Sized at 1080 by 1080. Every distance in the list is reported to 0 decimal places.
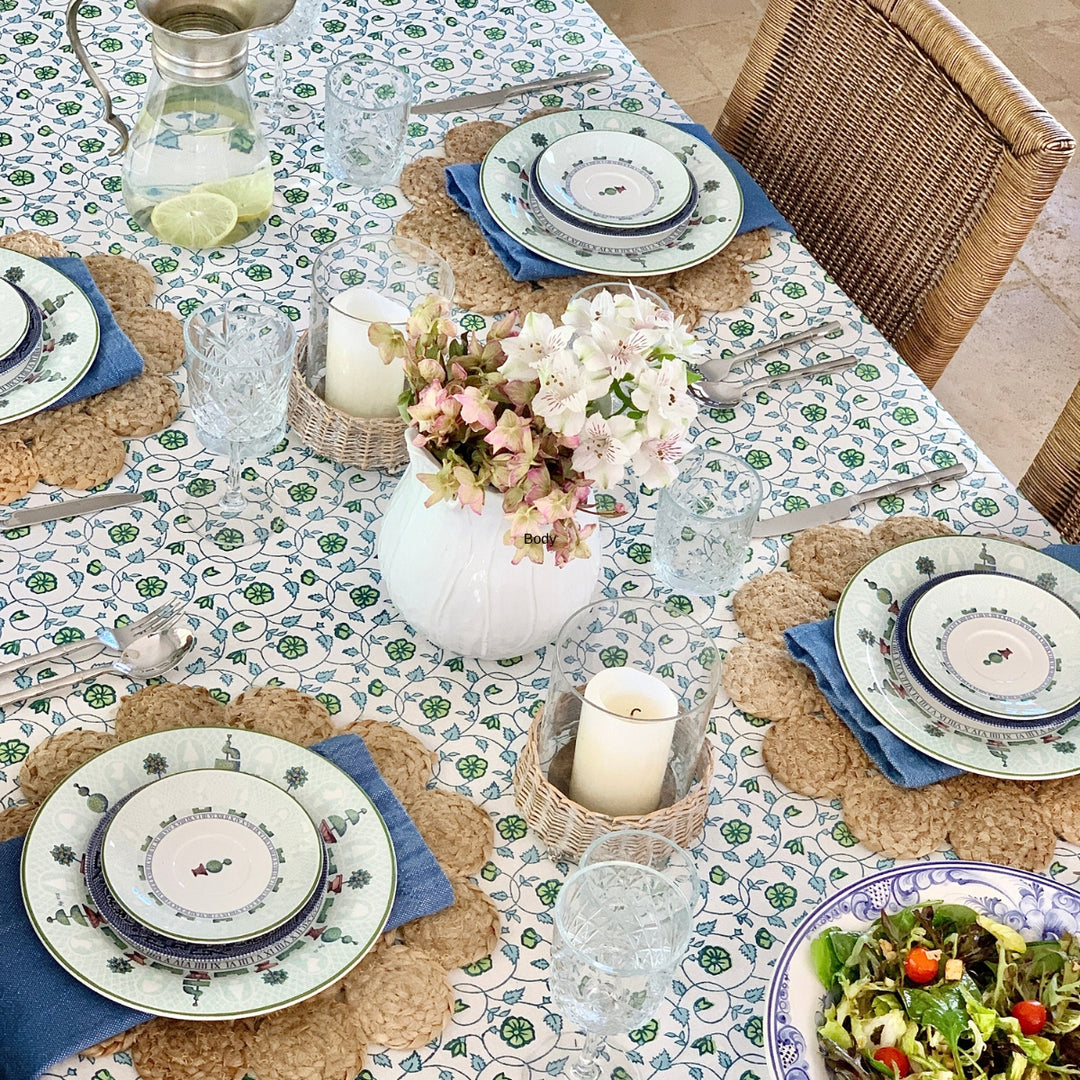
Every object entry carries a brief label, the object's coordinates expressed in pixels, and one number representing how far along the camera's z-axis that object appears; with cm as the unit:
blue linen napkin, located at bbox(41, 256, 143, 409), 138
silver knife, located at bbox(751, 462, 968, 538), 141
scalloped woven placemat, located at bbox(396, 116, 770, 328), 157
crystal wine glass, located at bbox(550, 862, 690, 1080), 95
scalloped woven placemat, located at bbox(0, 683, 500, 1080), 97
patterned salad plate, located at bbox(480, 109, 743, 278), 159
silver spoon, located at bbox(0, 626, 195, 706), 118
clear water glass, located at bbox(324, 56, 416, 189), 165
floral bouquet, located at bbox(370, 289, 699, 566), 105
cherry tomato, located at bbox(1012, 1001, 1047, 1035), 102
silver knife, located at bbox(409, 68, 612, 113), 180
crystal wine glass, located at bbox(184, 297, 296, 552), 125
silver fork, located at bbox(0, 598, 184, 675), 119
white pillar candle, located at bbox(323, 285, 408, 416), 133
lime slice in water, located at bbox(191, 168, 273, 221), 155
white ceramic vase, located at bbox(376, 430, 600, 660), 117
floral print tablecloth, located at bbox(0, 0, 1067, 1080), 107
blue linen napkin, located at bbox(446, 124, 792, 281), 158
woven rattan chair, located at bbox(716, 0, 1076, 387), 168
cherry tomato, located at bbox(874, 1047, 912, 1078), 98
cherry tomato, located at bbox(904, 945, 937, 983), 102
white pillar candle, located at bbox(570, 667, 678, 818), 107
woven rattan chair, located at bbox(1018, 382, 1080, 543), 159
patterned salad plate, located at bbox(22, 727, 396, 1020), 97
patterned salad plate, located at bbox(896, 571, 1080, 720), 125
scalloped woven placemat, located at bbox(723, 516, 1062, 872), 118
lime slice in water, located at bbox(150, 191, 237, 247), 155
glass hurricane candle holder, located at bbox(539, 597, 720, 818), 109
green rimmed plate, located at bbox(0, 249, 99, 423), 134
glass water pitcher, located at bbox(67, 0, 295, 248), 142
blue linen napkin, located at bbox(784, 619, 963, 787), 121
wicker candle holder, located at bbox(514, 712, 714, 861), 110
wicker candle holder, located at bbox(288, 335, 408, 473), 137
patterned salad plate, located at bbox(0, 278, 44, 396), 136
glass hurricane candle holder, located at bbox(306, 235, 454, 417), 134
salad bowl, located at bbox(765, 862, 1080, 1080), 103
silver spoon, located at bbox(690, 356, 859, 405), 153
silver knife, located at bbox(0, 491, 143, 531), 129
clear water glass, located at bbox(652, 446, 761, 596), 131
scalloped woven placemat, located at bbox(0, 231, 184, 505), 133
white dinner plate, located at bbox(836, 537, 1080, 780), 121
